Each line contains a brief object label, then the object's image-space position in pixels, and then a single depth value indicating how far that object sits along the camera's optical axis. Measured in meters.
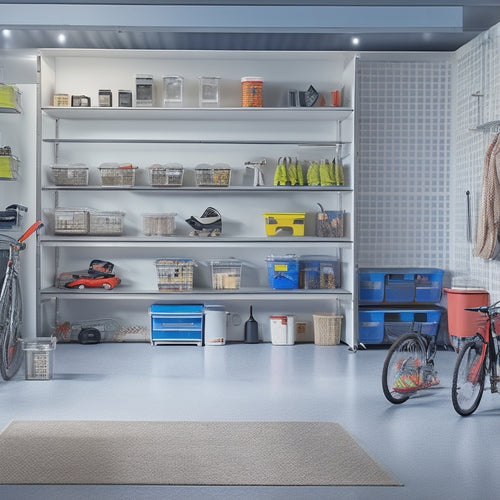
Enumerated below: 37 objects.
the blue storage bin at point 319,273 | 9.12
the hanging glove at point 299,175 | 8.94
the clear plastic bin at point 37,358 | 6.86
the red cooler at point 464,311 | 8.12
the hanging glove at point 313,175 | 8.92
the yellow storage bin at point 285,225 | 8.98
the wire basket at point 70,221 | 8.84
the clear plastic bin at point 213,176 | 8.89
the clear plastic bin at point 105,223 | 8.91
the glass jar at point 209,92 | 8.98
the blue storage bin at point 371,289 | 8.83
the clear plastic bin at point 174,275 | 8.93
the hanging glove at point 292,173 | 8.94
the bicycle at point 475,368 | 5.63
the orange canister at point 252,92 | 8.91
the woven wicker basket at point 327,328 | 8.93
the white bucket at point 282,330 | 9.00
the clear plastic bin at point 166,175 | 8.87
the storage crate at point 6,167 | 8.24
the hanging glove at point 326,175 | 8.88
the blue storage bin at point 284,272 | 9.01
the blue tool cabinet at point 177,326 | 8.96
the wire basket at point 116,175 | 8.89
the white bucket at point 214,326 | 8.95
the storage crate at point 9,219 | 7.97
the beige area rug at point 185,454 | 4.27
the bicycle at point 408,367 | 5.98
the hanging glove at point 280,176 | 8.92
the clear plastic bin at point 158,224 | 8.94
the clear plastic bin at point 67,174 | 8.82
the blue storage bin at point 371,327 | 8.77
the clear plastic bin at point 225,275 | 8.99
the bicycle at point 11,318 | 6.70
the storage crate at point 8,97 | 8.20
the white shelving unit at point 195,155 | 9.22
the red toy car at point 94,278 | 8.89
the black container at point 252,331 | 9.13
